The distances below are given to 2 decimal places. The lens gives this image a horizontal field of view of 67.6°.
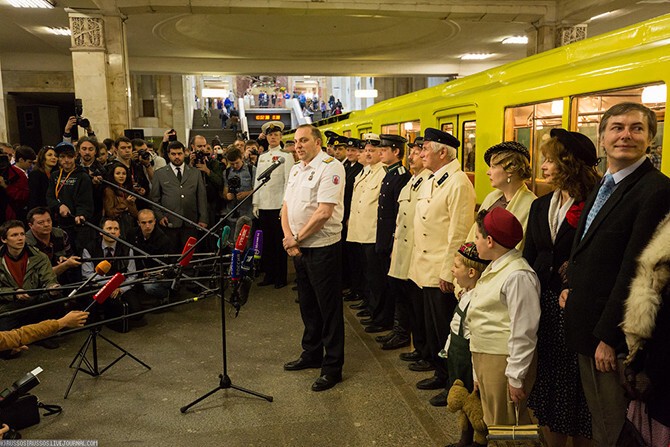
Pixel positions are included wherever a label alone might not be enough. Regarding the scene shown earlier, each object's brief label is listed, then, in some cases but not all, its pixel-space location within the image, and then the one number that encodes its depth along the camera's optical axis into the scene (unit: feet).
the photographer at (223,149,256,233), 23.00
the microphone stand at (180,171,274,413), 11.37
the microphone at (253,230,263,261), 11.43
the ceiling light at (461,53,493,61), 53.36
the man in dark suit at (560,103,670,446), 6.34
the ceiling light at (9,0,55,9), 27.20
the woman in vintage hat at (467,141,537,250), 9.83
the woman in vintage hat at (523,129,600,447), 8.07
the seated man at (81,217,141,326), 17.30
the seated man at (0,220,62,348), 14.66
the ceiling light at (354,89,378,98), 64.39
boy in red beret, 7.55
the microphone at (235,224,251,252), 10.82
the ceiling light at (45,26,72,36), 37.99
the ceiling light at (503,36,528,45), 45.15
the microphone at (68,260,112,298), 9.88
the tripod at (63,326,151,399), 12.97
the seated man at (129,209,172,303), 18.35
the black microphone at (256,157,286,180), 11.51
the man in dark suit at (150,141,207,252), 19.97
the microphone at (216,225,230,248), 11.25
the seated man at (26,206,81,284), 15.96
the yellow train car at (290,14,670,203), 9.82
